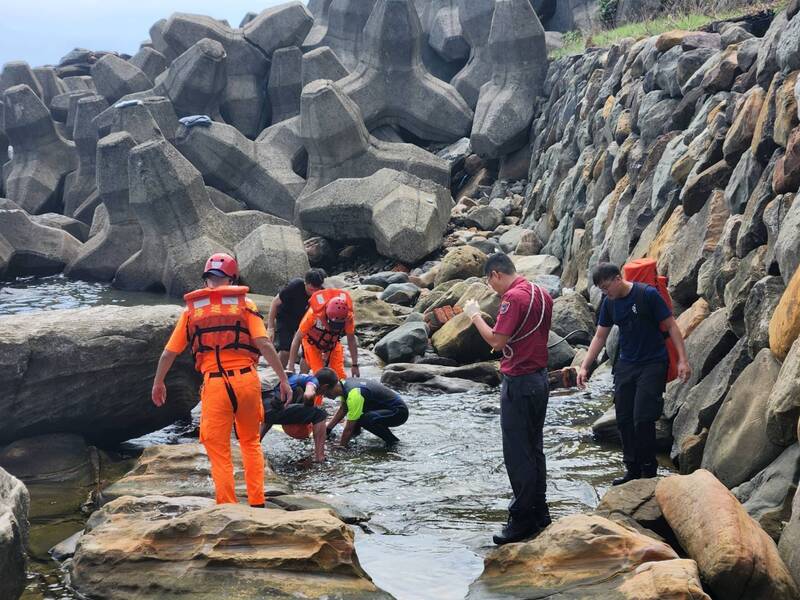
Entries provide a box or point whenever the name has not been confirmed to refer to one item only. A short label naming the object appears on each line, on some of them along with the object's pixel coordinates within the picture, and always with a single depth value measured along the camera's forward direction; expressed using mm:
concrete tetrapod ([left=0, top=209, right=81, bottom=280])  24859
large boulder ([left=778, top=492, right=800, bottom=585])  5258
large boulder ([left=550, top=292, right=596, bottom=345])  12859
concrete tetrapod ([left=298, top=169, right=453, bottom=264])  19984
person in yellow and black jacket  9469
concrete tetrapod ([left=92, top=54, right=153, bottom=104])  31891
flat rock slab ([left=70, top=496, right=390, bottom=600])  5574
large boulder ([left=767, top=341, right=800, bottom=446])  5984
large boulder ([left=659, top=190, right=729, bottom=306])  9117
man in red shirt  6508
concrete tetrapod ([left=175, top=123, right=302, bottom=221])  25641
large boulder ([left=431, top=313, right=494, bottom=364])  13328
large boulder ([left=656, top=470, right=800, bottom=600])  5098
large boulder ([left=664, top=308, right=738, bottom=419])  8133
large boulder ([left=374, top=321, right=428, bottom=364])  13648
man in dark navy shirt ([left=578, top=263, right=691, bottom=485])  7500
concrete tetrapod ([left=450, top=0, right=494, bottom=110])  27859
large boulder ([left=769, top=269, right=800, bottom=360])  6324
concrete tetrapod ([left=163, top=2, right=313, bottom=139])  31188
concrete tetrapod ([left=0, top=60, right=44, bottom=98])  34812
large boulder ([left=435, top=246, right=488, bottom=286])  17328
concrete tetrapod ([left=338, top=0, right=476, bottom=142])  26797
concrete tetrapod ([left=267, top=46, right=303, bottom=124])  30750
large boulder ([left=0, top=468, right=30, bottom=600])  5422
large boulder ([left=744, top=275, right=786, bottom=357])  7027
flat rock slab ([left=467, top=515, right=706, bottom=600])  5289
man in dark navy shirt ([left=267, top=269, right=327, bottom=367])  11305
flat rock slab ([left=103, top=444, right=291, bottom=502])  7809
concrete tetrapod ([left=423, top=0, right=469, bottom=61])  31922
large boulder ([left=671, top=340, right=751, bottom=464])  7582
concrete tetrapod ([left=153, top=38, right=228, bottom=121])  29578
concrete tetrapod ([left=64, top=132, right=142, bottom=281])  23250
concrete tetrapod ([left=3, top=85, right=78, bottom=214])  31297
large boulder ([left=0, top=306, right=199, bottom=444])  9039
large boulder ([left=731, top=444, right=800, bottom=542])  5926
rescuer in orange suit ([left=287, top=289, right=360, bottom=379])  9914
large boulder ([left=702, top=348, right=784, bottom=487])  6684
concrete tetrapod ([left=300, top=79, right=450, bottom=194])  24078
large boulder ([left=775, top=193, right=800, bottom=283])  6668
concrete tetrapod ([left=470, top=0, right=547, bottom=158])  23312
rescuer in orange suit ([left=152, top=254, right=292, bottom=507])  7066
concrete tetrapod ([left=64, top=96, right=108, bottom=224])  29594
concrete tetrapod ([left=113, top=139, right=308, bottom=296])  21062
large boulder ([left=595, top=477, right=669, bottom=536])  6137
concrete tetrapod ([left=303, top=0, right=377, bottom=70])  32938
